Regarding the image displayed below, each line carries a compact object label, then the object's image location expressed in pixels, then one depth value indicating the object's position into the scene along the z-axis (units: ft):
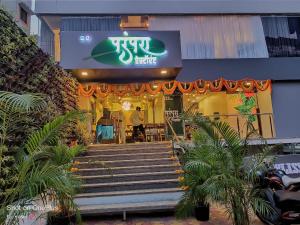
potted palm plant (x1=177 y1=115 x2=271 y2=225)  12.69
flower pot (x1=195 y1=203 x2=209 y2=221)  17.12
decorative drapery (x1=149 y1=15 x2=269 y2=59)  41.60
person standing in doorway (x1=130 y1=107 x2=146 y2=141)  40.67
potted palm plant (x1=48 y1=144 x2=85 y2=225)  15.53
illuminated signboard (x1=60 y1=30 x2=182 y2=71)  30.07
